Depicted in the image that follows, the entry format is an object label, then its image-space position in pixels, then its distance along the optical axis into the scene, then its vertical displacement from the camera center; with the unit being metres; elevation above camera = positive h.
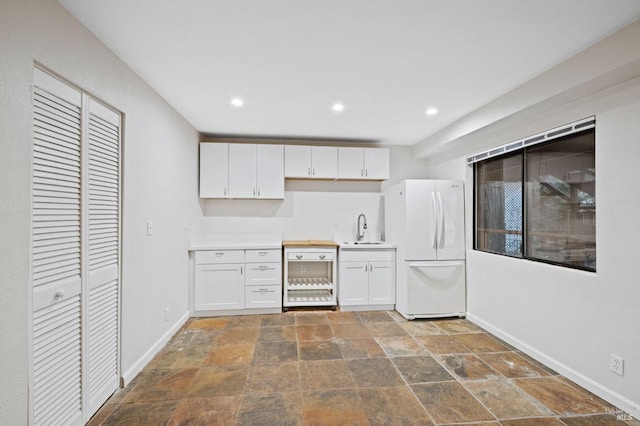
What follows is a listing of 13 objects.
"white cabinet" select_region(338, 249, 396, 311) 3.90 -0.88
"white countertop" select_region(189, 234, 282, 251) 3.68 -0.40
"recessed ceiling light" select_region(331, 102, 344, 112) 2.93 +1.11
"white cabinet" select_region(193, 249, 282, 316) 3.65 -0.87
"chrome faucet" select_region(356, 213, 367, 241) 4.46 -0.23
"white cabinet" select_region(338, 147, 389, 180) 4.19 +0.75
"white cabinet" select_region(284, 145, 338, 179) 4.11 +0.76
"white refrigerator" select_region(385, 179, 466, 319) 3.63 -0.44
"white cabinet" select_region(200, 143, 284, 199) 3.96 +0.60
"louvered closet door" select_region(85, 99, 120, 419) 1.84 -0.28
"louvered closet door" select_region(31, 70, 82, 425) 1.44 -0.22
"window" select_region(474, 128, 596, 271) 2.32 +0.13
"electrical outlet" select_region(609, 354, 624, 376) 1.94 -1.01
